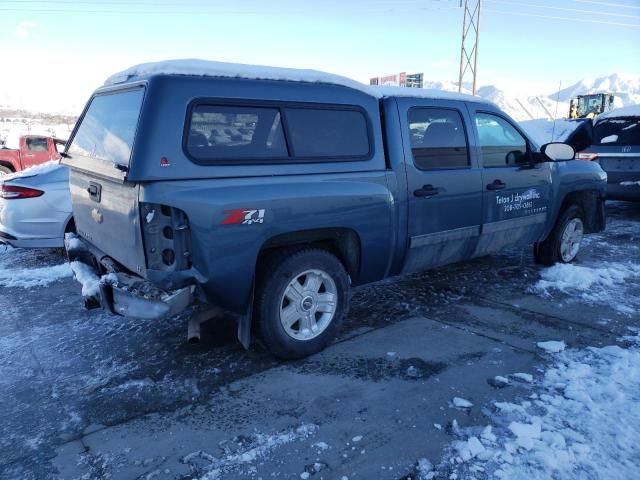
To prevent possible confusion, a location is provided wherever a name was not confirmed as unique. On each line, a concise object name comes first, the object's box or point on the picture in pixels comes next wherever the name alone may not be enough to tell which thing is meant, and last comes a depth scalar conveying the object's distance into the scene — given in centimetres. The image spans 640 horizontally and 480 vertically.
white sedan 589
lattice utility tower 2838
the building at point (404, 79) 4466
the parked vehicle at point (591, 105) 3538
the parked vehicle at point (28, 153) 1372
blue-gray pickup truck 296
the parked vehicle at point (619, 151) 884
